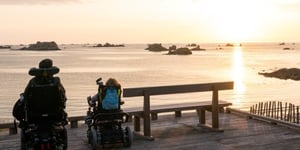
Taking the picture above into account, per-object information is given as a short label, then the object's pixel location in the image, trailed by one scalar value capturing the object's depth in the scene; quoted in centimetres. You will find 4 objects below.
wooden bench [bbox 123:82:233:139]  912
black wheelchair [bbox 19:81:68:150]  705
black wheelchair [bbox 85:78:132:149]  820
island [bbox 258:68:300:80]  5986
